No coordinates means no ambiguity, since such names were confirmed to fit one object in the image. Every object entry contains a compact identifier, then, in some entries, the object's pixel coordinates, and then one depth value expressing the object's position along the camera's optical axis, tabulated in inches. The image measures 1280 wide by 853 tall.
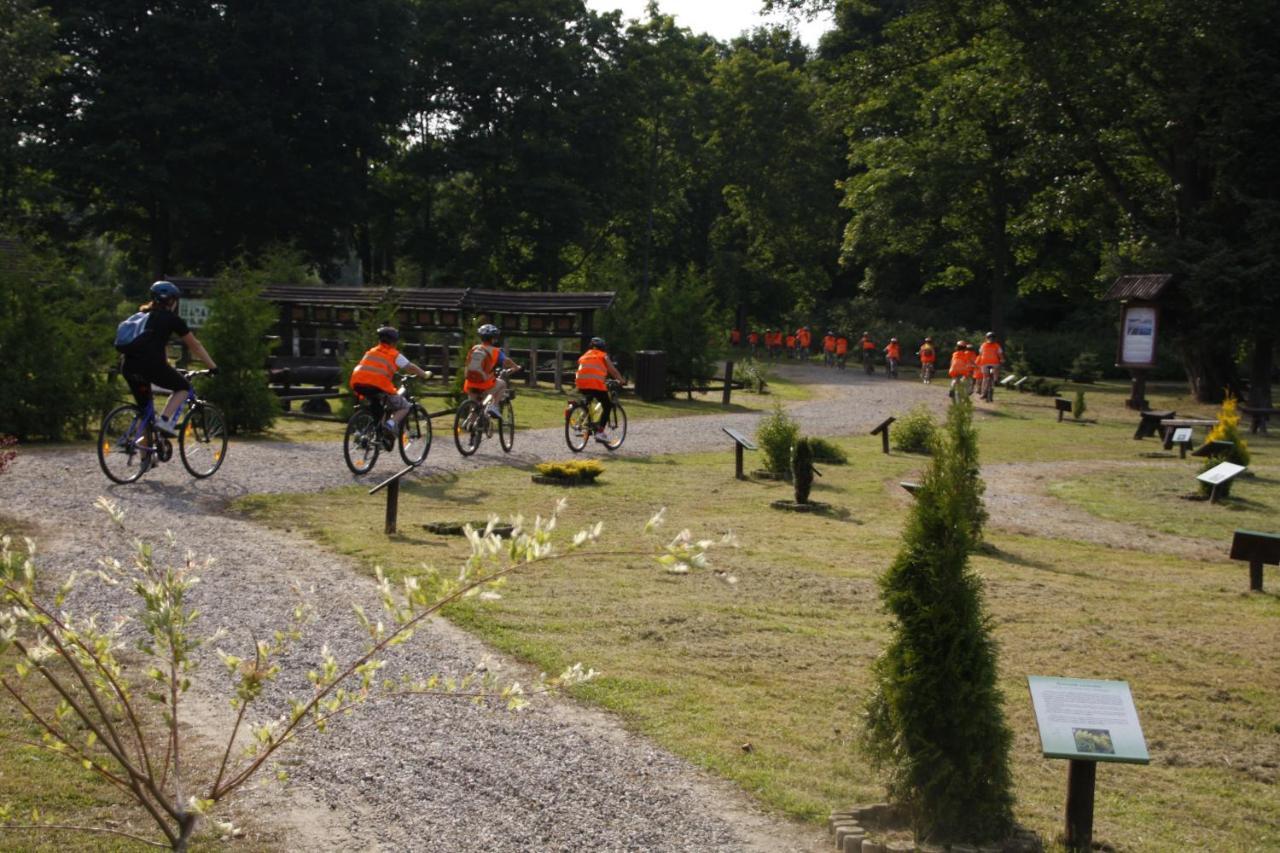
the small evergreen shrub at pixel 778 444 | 708.7
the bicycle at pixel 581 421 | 774.5
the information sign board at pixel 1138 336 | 1278.3
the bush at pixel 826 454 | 796.6
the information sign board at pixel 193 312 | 1144.2
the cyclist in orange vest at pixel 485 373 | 732.0
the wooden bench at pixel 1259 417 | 1141.7
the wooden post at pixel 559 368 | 1309.1
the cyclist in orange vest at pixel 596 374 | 764.6
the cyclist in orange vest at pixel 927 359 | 1674.5
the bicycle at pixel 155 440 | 536.7
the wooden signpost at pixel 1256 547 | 422.9
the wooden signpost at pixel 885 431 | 856.0
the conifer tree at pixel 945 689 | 197.8
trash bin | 1261.1
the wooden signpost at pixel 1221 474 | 633.0
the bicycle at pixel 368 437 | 616.7
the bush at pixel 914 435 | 897.5
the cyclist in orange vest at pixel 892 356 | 1836.9
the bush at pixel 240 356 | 768.3
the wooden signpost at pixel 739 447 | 687.7
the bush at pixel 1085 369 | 1867.6
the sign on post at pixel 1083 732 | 191.2
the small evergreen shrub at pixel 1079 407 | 1213.1
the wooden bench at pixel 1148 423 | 1045.8
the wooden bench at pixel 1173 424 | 939.3
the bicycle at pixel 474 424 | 728.3
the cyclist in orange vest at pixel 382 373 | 613.0
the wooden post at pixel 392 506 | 454.9
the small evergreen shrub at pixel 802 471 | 596.1
